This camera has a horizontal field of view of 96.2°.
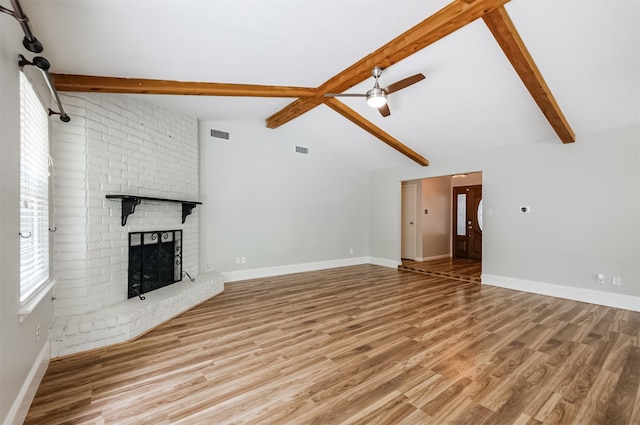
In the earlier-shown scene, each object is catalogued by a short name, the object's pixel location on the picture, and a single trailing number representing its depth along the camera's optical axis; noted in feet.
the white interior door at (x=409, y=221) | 25.79
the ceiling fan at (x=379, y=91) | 10.97
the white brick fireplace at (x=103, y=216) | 9.11
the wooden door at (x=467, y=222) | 26.55
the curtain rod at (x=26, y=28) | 4.98
